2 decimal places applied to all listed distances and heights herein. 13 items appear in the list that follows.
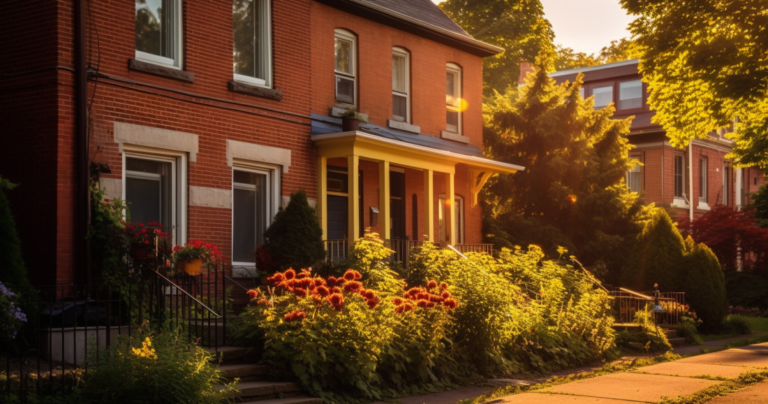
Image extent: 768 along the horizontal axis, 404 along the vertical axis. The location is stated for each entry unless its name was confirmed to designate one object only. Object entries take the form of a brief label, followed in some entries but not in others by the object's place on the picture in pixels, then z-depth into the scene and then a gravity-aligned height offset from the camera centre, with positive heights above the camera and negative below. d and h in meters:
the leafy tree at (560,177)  21.97 +0.84
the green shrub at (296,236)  13.40 -0.42
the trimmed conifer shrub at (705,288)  19.27 -1.81
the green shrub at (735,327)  19.47 -2.70
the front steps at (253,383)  8.84 -1.86
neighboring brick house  32.38 +1.95
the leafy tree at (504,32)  37.16 +7.83
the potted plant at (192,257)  12.17 -0.67
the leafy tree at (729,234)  26.34 -0.80
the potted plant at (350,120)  15.78 +1.65
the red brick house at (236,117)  11.49 +1.53
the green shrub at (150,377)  7.67 -1.52
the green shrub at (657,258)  19.73 -1.16
